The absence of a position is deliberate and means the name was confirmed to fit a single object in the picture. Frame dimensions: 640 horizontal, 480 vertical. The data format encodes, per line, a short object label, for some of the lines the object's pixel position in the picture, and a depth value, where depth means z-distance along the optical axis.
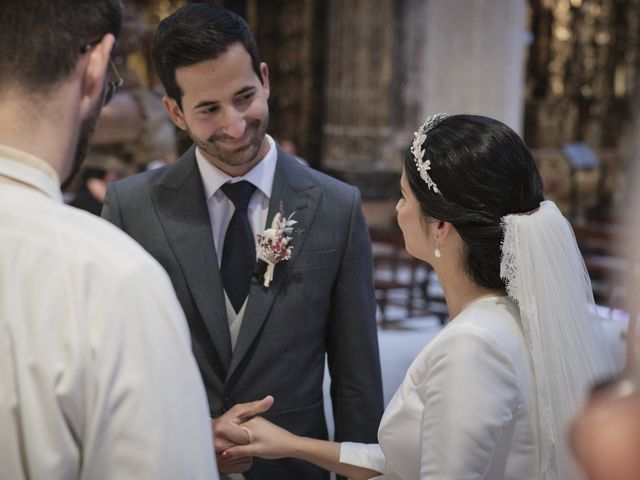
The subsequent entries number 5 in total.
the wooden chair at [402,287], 8.90
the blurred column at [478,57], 10.88
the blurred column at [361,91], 12.84
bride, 1.96
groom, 2.46
